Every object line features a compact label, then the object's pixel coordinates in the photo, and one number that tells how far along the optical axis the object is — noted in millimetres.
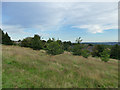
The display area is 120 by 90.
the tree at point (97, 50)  33512
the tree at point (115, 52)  30161
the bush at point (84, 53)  15077
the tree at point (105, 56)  13163
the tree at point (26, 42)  30706
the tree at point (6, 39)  27359
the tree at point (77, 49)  14578
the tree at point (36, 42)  19009
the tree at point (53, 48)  12523
